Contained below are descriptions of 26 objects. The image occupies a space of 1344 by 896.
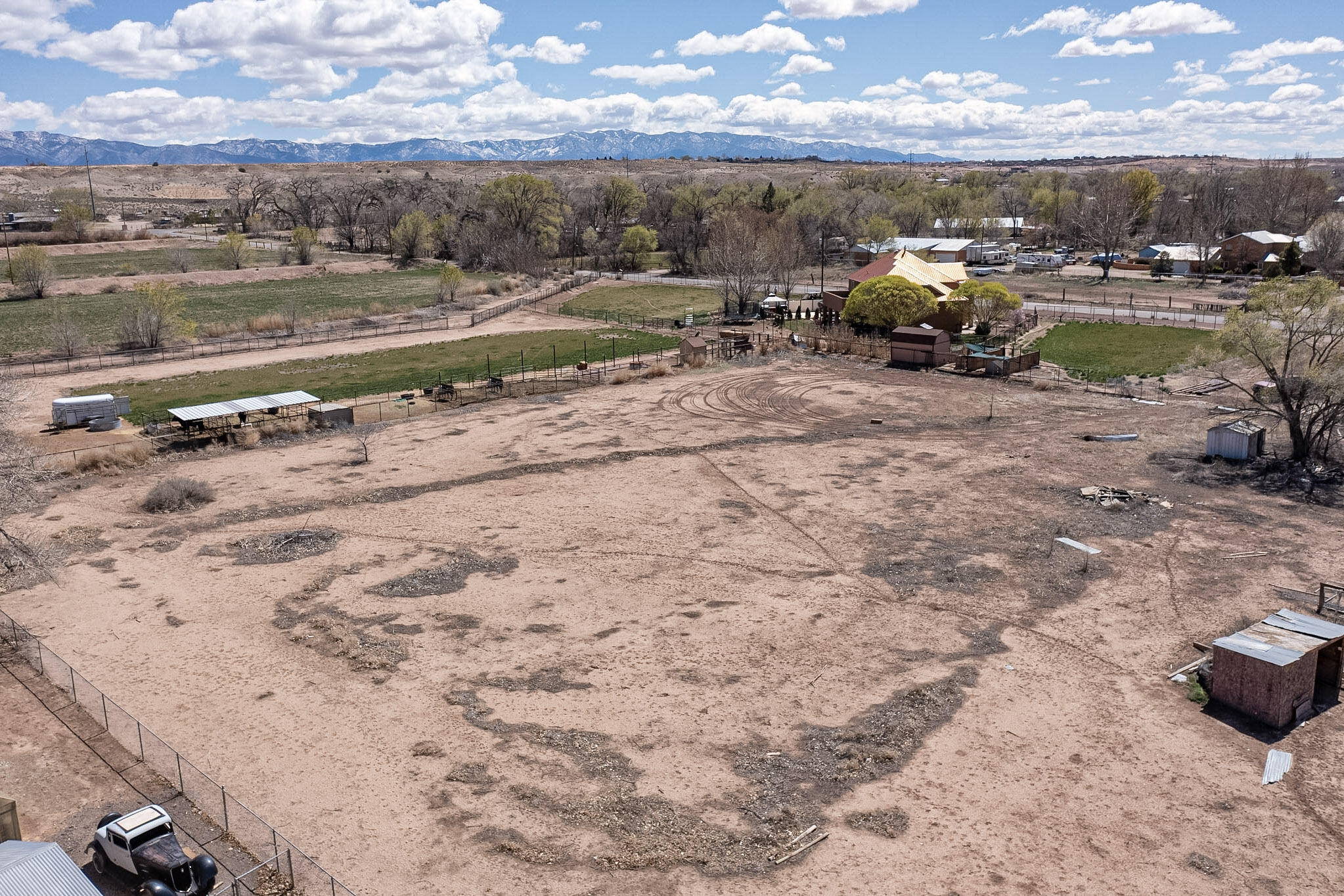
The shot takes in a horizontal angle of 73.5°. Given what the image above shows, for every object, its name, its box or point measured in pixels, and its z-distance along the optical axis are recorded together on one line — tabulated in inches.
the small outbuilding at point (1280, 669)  850.8
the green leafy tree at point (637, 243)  4803.2
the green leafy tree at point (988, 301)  2736.2
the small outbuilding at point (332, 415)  1897.1
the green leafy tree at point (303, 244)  4909.0
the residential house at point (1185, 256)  4252.0
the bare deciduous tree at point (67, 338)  2586.1
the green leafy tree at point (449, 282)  3572.8
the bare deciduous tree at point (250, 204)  6831.7
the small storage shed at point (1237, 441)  1585.9
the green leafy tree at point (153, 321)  2711.6
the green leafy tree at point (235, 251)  4618.6
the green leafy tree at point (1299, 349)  1513.3
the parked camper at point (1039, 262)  4453.7
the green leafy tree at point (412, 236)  5039.4
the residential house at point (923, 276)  2810.0
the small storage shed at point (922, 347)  2464.3
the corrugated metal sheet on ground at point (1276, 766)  775.7
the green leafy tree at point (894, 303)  2664.9
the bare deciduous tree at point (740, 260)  3117.6
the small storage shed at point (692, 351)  2561.5
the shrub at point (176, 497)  1438.2
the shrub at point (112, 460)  1632.6
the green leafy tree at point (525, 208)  4891.7
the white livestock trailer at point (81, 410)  1886.1
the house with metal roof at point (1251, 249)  4072.3
